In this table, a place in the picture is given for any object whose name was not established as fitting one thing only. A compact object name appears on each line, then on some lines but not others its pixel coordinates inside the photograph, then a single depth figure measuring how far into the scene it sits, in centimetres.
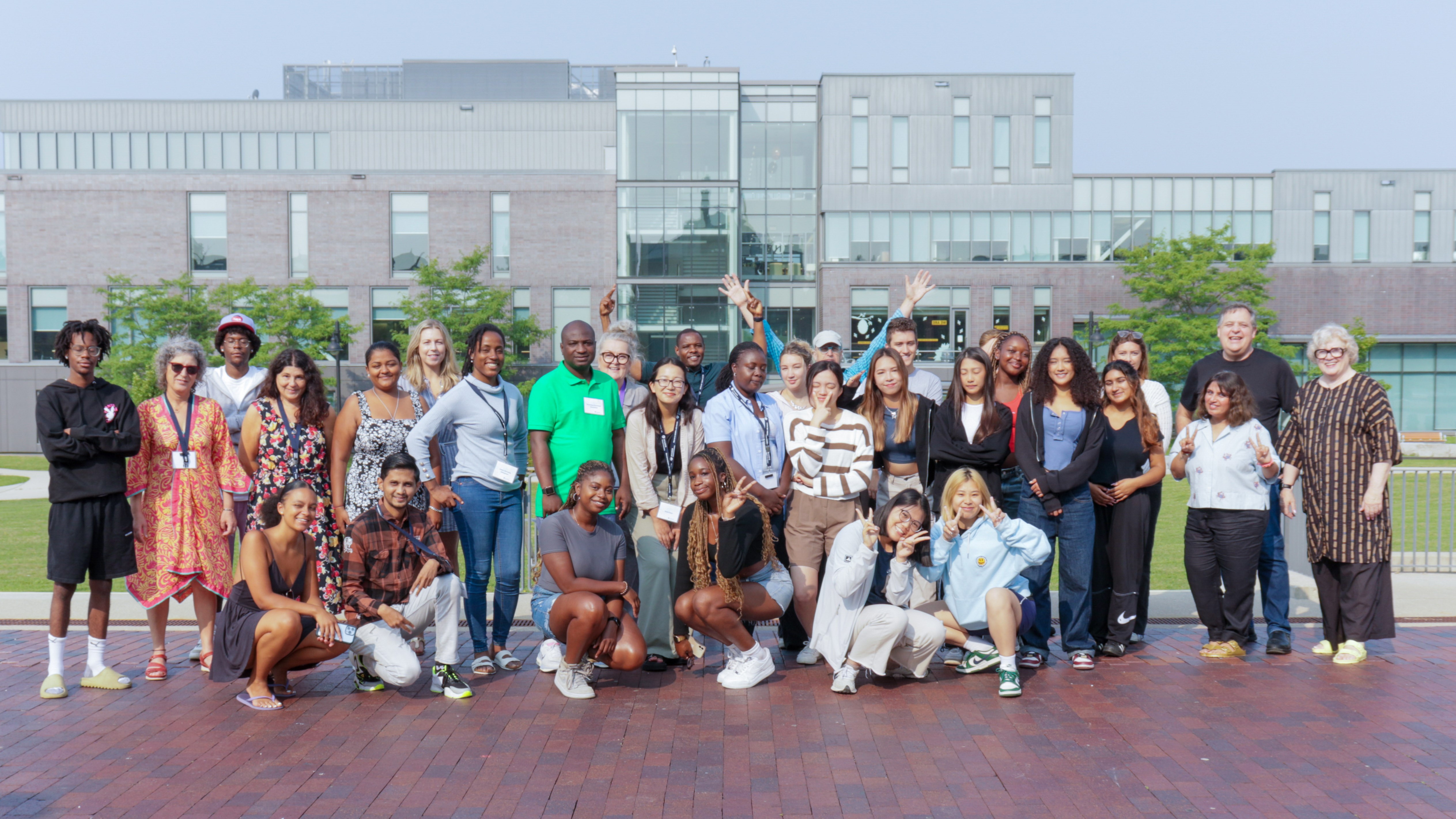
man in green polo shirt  622
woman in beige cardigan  620
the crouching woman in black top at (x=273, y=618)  545
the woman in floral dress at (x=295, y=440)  604
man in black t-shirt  661
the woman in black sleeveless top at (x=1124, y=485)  640
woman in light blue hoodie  598
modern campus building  4128
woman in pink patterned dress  605
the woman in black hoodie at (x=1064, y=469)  627
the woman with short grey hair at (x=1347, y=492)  633
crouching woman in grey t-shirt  562
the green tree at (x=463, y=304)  3838
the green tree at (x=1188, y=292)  3766
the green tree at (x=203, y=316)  3756
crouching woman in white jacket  575
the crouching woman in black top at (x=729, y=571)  573
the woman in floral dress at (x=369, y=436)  606
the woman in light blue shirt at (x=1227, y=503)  638
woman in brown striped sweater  621
